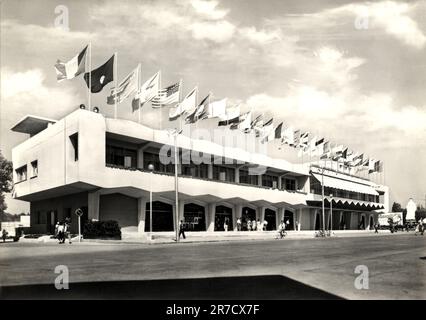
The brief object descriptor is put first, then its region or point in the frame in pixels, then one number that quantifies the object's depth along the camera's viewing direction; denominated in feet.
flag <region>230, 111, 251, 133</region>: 146.82
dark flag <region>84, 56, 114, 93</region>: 101.19
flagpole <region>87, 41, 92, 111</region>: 102.38
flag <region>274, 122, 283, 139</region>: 161.86
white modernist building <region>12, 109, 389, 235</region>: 119.65
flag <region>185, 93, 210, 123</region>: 127.13
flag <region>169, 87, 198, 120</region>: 123.03
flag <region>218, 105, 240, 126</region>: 137.11
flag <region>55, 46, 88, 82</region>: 96.73
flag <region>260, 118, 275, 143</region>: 156.56
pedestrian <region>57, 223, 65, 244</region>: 102.06
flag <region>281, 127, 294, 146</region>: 166.61
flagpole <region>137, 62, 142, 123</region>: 110.03
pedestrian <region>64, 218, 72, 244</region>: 106.63
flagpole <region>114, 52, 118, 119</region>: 100.77
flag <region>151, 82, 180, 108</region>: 115.03
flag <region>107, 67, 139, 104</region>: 108.68
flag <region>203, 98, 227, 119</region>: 127.82
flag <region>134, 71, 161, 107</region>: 112.88
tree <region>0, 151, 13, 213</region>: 205.90
